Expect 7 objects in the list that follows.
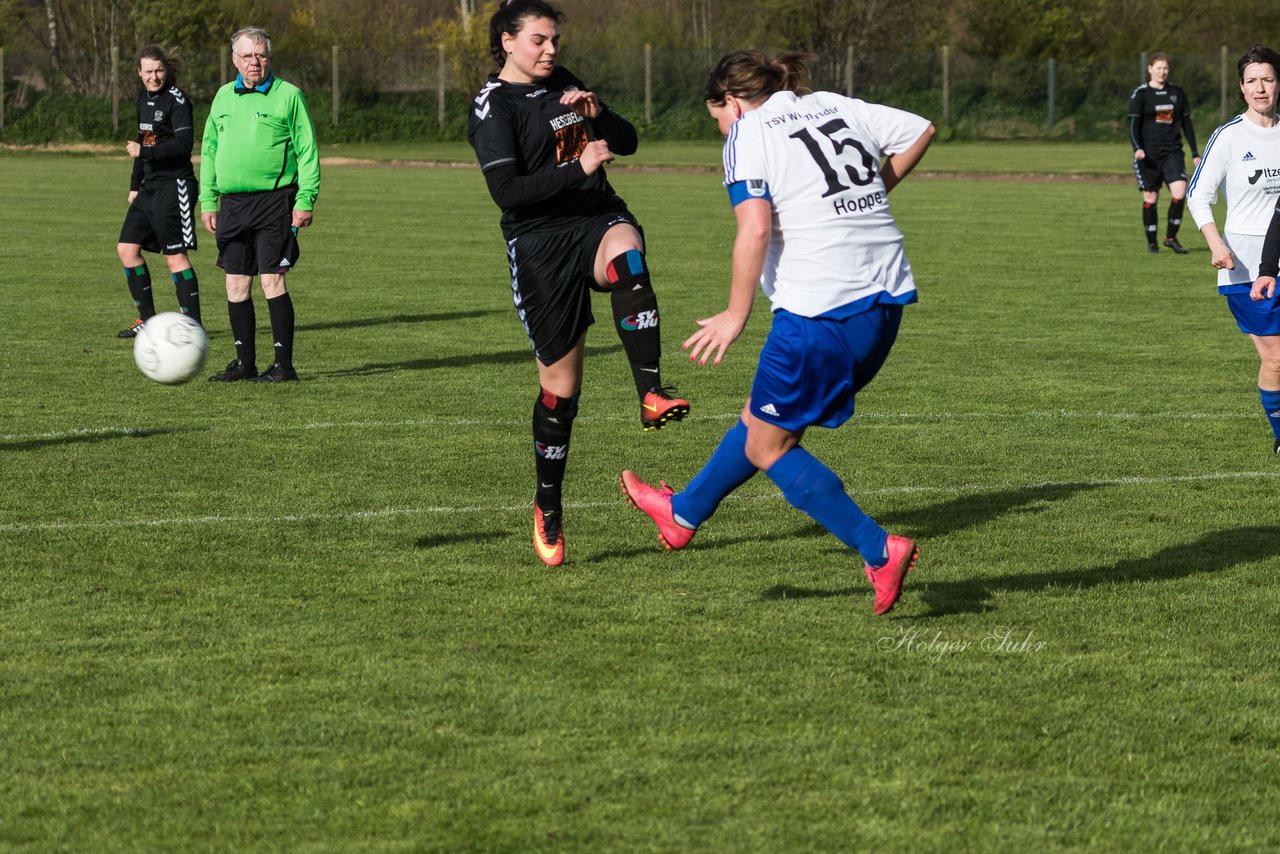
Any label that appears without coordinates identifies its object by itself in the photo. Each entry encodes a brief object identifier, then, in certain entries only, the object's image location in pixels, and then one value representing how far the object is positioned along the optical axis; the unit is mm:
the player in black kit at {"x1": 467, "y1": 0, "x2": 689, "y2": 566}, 12500
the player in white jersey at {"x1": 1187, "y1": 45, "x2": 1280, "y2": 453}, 16703
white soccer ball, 16250
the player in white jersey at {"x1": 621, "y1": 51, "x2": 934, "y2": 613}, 10516
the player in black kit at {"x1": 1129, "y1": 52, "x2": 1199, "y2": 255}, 40562
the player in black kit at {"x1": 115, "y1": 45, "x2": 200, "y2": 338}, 25375
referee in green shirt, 21656
